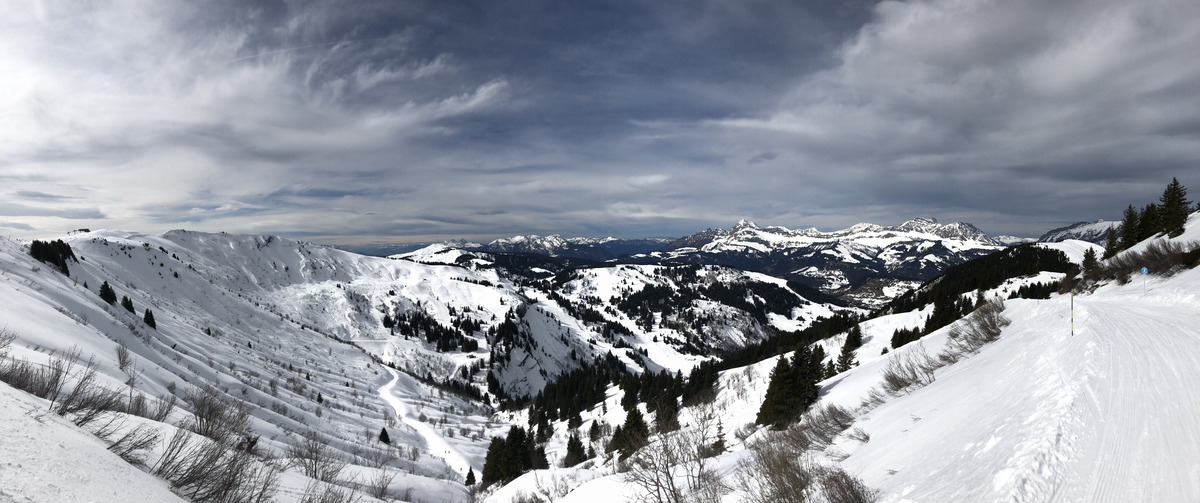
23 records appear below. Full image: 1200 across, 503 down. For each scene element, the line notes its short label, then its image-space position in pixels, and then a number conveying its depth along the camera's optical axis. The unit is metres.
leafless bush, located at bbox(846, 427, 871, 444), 12.60
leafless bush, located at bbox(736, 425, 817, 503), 9.07
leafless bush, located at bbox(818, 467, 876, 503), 7.44
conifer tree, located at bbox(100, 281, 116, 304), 52.69
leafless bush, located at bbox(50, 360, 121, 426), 8.02
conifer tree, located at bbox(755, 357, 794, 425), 34.19
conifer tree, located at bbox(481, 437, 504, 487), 41.62
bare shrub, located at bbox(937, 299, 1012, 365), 19.81
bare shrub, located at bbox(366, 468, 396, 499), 20.24
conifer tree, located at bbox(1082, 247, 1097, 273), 44.44
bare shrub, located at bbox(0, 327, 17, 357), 13.20
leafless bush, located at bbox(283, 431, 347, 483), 17.00
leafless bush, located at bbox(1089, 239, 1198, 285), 24.02
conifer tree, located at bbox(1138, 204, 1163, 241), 47.12
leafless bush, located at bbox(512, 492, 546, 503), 25.83
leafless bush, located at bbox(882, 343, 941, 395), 18.14
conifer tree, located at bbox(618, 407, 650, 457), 43.86
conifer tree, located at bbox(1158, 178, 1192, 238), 43.38
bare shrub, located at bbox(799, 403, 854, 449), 14.75
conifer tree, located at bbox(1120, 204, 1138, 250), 49.71
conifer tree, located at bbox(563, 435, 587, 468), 51.41
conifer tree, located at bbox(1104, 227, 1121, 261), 49.38
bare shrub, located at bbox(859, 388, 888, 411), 18.45
